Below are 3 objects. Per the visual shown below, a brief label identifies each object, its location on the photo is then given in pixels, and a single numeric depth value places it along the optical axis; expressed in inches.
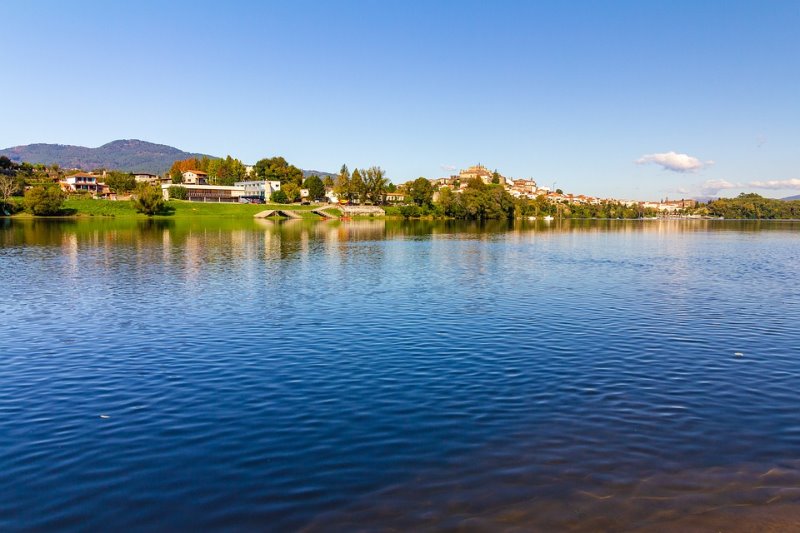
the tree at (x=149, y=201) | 6402.6
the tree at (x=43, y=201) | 5703.7
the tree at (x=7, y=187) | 6112.2
